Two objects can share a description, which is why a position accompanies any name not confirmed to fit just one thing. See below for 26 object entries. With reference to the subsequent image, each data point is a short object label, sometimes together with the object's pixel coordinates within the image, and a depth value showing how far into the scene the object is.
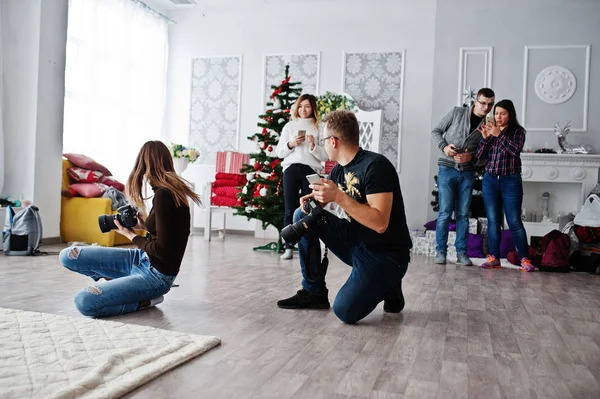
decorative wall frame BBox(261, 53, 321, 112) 7.34
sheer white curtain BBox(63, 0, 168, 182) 6.06
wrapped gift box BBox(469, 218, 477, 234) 5.67
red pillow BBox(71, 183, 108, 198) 5.52
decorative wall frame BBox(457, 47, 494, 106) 6.54
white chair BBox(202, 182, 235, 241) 6.43
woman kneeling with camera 2.38
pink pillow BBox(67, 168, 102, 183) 5.63
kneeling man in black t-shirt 2.32
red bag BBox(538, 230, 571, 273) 4.76
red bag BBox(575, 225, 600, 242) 4.96
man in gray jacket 4.82
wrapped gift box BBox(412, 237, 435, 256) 5.78
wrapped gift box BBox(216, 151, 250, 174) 6.84
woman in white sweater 4.57
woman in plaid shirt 4.67
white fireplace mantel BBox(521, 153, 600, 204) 5.84
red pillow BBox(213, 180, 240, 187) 6.64
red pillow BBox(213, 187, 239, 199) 6.53
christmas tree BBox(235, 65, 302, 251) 5.23
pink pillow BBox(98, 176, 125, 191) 5.76
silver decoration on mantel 5.93
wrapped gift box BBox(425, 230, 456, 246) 5.54
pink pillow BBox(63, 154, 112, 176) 5.68
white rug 1.51
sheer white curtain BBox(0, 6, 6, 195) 4.99
